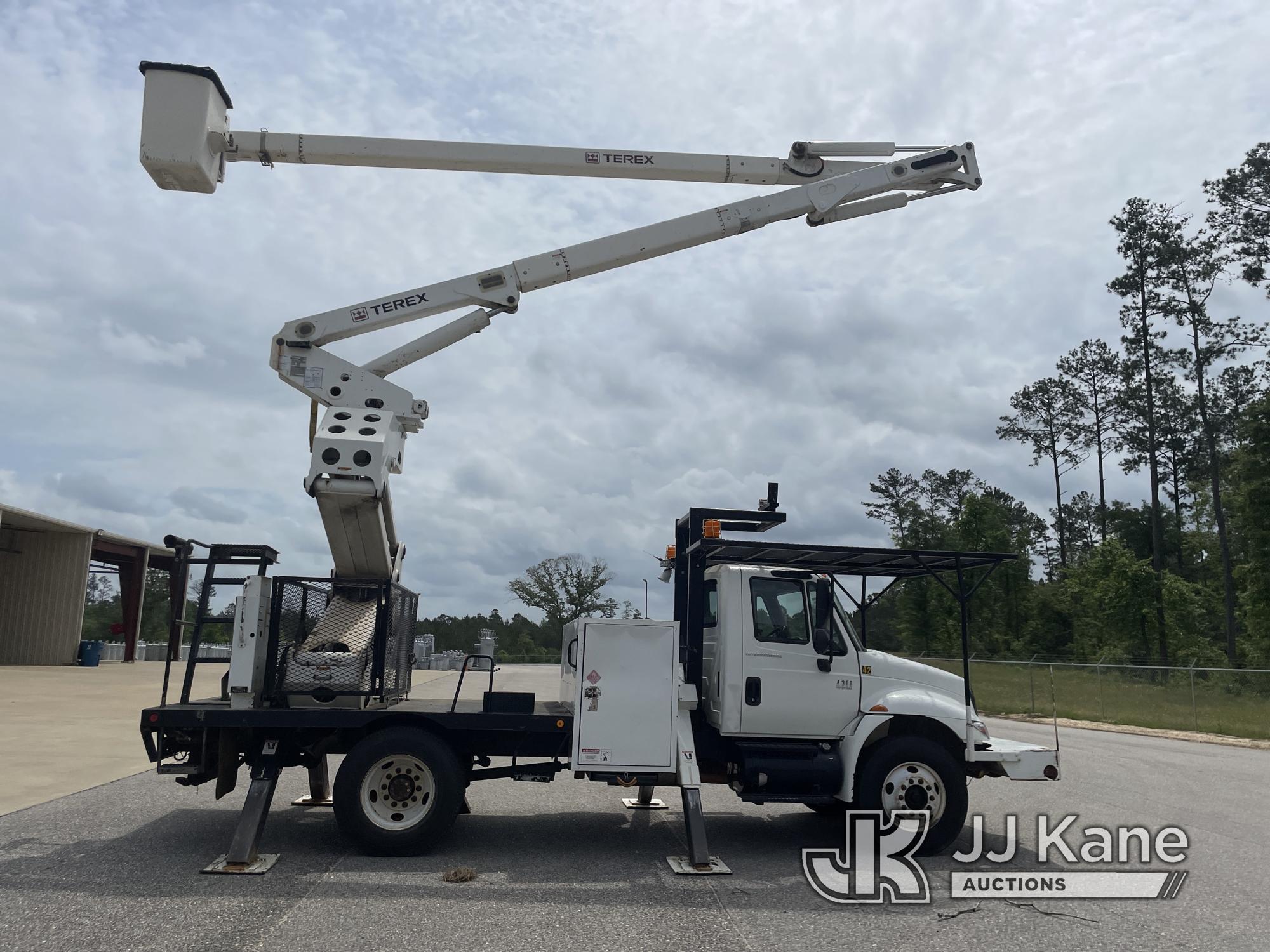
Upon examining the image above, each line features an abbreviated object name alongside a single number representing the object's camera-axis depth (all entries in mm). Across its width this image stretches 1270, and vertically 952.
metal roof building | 36531
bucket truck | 8195
